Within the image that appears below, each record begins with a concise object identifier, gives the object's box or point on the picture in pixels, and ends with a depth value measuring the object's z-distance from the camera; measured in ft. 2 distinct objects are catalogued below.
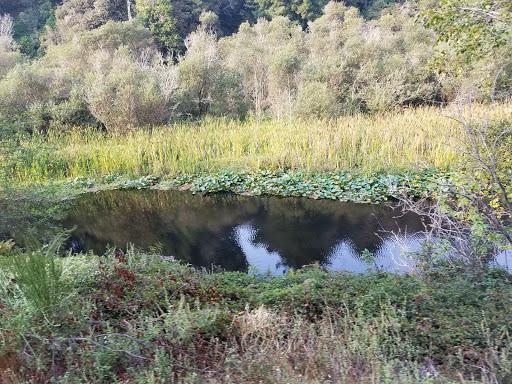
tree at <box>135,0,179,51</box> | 74.73
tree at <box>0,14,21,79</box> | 52.70
